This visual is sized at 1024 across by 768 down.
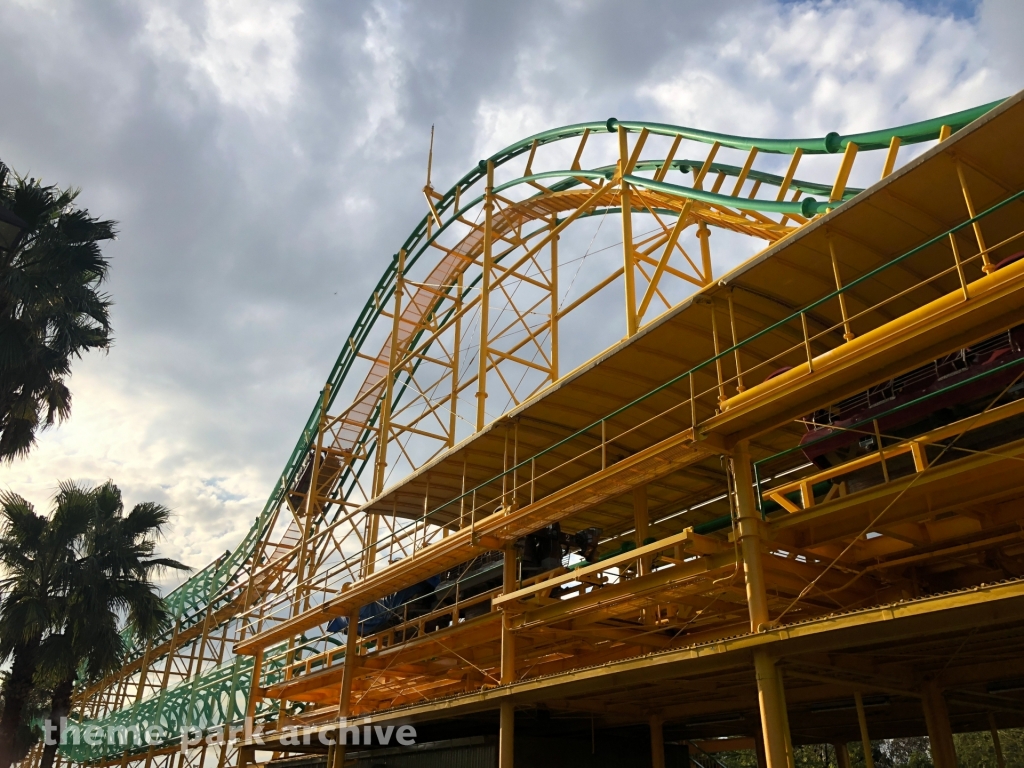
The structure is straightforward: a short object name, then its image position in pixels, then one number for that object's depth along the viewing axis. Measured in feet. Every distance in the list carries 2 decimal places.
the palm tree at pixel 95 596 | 67.15
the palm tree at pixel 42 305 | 60.29
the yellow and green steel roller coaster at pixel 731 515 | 26.71
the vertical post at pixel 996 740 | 35.61
